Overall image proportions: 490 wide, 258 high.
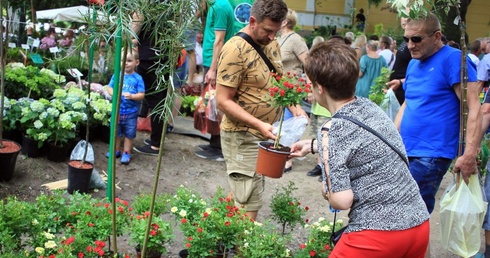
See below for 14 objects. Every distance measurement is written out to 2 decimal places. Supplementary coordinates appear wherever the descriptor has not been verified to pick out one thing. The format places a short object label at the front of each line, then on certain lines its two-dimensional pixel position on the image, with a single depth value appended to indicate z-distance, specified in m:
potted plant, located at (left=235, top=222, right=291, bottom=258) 3.70
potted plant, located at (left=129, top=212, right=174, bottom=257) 3.80
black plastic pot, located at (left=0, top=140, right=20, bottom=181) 5.57
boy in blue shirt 6.82
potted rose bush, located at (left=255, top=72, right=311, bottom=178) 3.80
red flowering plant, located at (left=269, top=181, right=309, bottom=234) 4.54
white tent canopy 19.06
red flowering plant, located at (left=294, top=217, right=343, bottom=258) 3.89
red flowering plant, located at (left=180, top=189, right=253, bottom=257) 3.87
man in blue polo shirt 4.06
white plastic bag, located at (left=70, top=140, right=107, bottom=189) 5.83
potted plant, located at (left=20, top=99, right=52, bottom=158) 6.22
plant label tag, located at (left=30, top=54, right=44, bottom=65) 7.64
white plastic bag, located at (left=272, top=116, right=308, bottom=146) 4.05
